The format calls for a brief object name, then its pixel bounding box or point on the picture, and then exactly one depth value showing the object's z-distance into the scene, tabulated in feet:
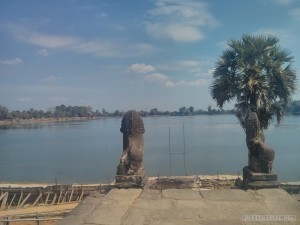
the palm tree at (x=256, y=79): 32.24
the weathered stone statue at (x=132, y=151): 13.45
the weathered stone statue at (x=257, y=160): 12.48
